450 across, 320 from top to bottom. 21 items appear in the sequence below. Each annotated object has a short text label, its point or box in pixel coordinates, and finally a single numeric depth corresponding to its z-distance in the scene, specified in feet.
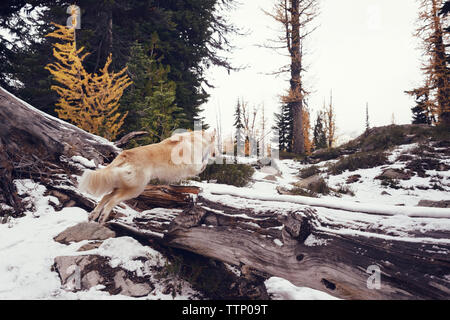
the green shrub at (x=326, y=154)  42.27
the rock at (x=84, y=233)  10.32
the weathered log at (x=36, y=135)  13.47
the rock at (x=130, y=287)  8.11
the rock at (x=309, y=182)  24.71
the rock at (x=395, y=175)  24.61
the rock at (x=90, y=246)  9.67
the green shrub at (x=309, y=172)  33.58
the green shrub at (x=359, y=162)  30.21
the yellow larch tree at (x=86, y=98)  21.40
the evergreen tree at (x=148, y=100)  22.59
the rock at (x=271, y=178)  27.05
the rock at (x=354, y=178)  26.78
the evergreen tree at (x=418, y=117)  67.47
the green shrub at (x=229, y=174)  21.54
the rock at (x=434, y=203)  16.28
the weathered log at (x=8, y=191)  11.93
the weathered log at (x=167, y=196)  10.99
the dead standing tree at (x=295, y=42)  47.83
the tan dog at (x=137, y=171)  9.82
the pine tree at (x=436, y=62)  39.04
